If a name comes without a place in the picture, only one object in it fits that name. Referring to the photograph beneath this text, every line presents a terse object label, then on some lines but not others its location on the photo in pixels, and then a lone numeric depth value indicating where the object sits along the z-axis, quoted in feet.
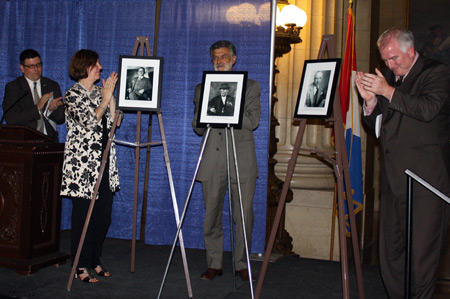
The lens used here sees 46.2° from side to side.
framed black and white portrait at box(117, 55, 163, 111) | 12.00
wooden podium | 12.60
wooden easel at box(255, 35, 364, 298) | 10.15
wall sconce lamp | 15.39
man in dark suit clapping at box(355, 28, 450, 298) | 9.16
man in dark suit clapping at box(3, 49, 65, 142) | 14.17
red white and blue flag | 17.42
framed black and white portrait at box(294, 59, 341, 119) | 10.46
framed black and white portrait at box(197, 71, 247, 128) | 11.00
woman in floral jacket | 11.75
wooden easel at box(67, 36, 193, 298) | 11.10
